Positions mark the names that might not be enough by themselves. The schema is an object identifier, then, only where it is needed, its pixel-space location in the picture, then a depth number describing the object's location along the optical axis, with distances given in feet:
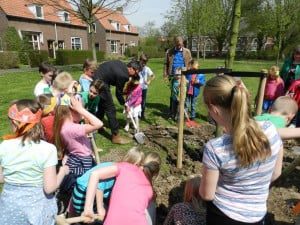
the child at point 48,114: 8.75
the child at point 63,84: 9.63
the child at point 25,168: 5.71
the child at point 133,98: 14.88
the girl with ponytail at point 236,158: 4.21
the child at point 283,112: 6.60
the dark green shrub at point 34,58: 60.71
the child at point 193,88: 17.69
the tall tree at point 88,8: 38.44
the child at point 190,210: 6.26
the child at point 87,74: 12.44
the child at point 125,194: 5.85
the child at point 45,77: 11.59
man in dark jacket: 13.21
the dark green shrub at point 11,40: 61.74
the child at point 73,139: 7.88
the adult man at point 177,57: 18.01
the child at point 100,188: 6.65
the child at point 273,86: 15.79
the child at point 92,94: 12.38
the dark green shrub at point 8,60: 54.47
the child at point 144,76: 17.80
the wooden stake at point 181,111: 10.20
